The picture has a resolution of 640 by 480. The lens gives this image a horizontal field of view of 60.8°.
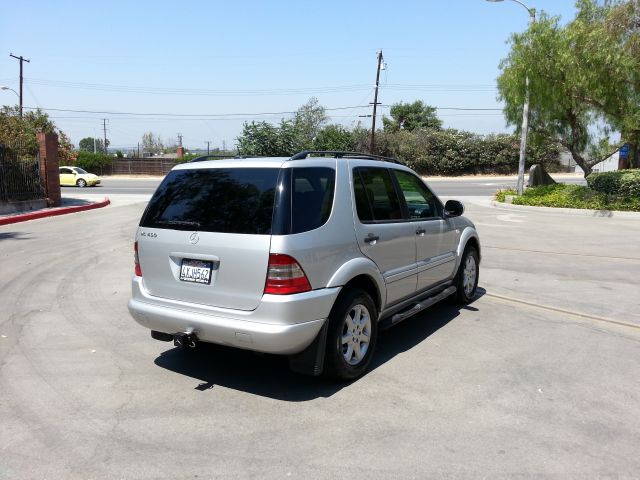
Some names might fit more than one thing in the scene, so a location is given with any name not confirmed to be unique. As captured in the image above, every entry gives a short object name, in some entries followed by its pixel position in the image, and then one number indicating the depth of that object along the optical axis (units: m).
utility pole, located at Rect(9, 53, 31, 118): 48.19
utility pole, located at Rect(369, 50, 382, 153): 44.78
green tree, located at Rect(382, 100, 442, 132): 67.81
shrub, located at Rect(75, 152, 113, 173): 54.63
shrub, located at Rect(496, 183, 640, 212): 18.34
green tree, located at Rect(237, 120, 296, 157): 34.47
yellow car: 36.18
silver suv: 3.89
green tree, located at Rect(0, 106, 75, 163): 18.30
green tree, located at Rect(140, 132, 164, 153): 118.44
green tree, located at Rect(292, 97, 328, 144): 58.44
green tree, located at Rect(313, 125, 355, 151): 50.66
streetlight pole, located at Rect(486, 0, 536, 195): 21.24
